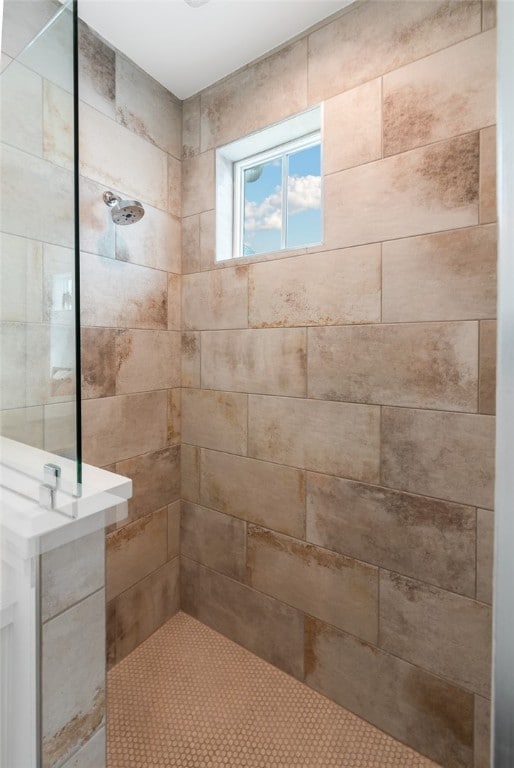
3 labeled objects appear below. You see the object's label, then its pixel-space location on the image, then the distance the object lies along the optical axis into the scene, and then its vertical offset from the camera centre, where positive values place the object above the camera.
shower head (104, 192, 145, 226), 1.49 +0.66
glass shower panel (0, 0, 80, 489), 0.78 +0.31
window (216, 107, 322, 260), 1.71 +0.90
